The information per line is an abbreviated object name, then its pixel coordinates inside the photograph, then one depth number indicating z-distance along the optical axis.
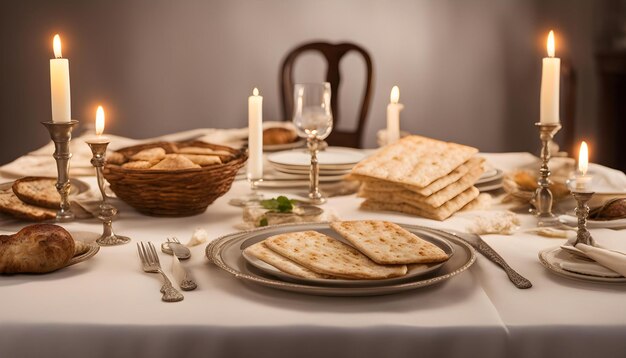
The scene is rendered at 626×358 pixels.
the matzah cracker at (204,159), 1.75
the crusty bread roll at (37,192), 1.71
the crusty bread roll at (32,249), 1.26
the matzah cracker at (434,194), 1.76
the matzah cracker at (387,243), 1.20
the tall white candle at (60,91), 1.64
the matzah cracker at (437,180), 1.75
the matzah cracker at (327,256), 1.16
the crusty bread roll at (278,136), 2.66
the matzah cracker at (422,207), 1.76
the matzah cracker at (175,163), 1.70
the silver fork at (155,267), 1.16
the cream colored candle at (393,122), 2.16
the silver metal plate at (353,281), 1.14
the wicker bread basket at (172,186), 1.68
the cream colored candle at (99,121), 1.57
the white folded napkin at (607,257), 1.21
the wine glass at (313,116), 1.88
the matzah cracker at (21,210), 1.67
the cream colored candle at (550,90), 1.73
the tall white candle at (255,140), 1.88
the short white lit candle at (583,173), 1.33
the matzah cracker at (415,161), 1.78
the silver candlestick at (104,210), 1.50
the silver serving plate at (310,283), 1.14
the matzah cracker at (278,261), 1.18
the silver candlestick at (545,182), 1.73
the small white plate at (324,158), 2.11
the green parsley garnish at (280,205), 1.66
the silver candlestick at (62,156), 1.62
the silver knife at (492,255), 1.23
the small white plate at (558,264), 1.22
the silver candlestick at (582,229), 1.37
